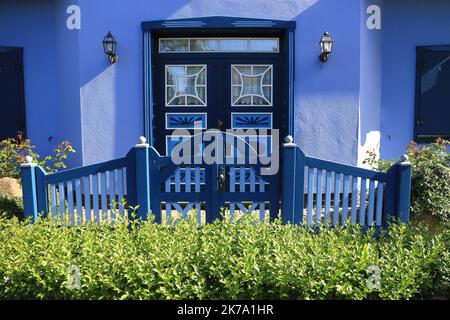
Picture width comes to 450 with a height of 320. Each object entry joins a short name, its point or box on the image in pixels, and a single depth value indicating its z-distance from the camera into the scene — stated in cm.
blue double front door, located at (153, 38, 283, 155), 584
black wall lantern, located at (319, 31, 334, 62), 539
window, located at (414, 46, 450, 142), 629
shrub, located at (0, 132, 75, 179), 529
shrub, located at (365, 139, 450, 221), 435
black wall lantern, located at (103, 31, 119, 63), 548
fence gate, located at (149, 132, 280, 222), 378
